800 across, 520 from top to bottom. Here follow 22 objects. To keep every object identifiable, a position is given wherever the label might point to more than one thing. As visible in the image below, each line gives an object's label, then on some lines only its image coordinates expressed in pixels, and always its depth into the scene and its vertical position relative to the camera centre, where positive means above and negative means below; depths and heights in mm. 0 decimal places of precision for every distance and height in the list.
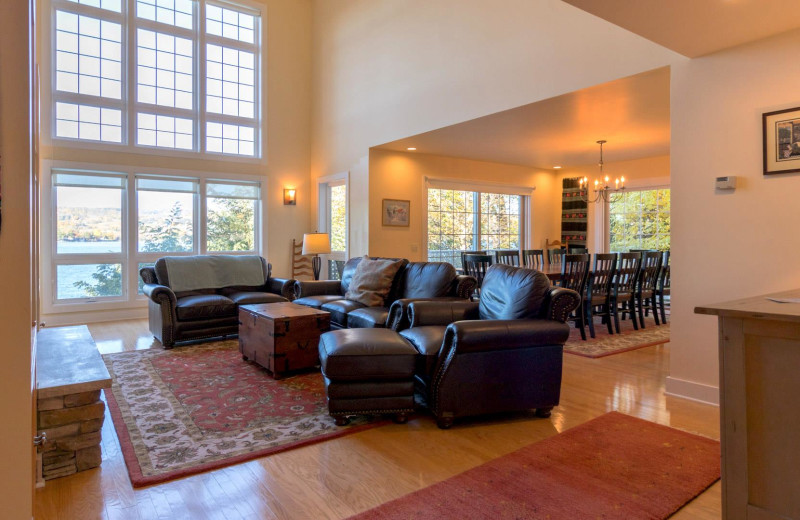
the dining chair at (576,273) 5234 -152
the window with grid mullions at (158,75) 6434 +2721
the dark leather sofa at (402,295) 4070 -326
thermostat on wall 3129 +507
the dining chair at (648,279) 5852 -248
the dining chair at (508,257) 6148 +29
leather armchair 2787 -581
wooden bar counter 1625 -529
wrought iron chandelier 6625 +1061
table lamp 6879 +221
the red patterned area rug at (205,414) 2430 -976
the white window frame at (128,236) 6191 +341
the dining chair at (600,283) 5336 -271
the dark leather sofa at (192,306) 4867 -501
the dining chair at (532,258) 6508 +17
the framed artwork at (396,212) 6719 +670
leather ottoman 2777 -690
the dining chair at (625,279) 5477 -228
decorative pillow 4703 -237
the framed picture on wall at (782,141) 2863 +723
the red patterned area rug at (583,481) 1947 -1015
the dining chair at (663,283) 6164 -308
